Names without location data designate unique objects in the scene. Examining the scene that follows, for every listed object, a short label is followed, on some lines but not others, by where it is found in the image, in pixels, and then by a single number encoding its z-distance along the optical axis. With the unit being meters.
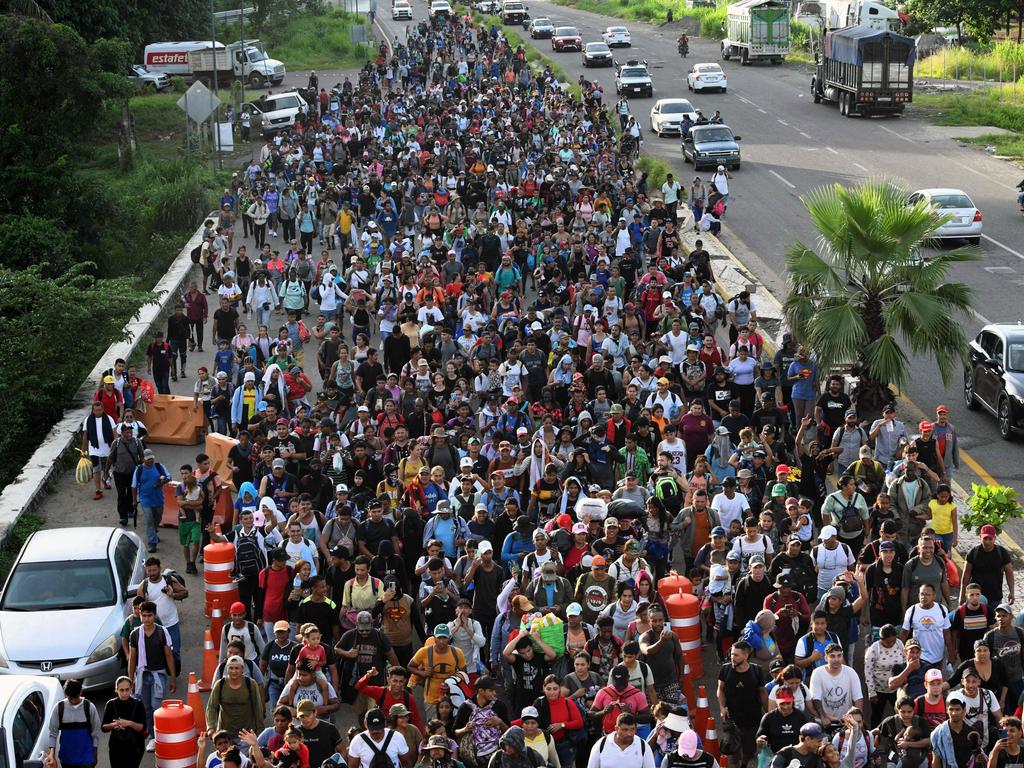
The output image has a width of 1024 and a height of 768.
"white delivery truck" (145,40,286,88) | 65.31
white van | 52.84
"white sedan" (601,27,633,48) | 78.12
